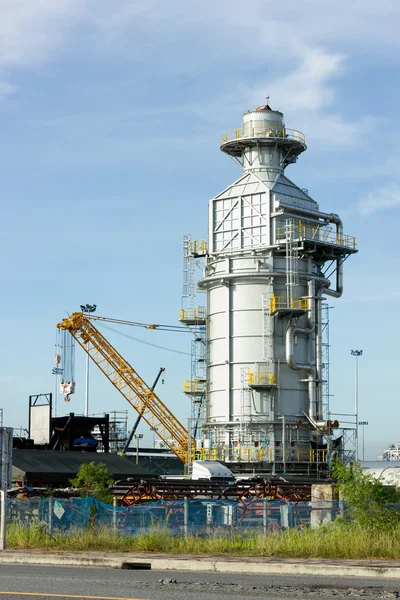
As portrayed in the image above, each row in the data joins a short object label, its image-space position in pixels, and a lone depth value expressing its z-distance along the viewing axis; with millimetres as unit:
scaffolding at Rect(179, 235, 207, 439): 73188
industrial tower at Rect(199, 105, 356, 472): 67375
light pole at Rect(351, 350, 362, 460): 119725
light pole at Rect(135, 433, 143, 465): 99825
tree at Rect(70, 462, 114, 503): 43156
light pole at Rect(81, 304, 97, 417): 99375
